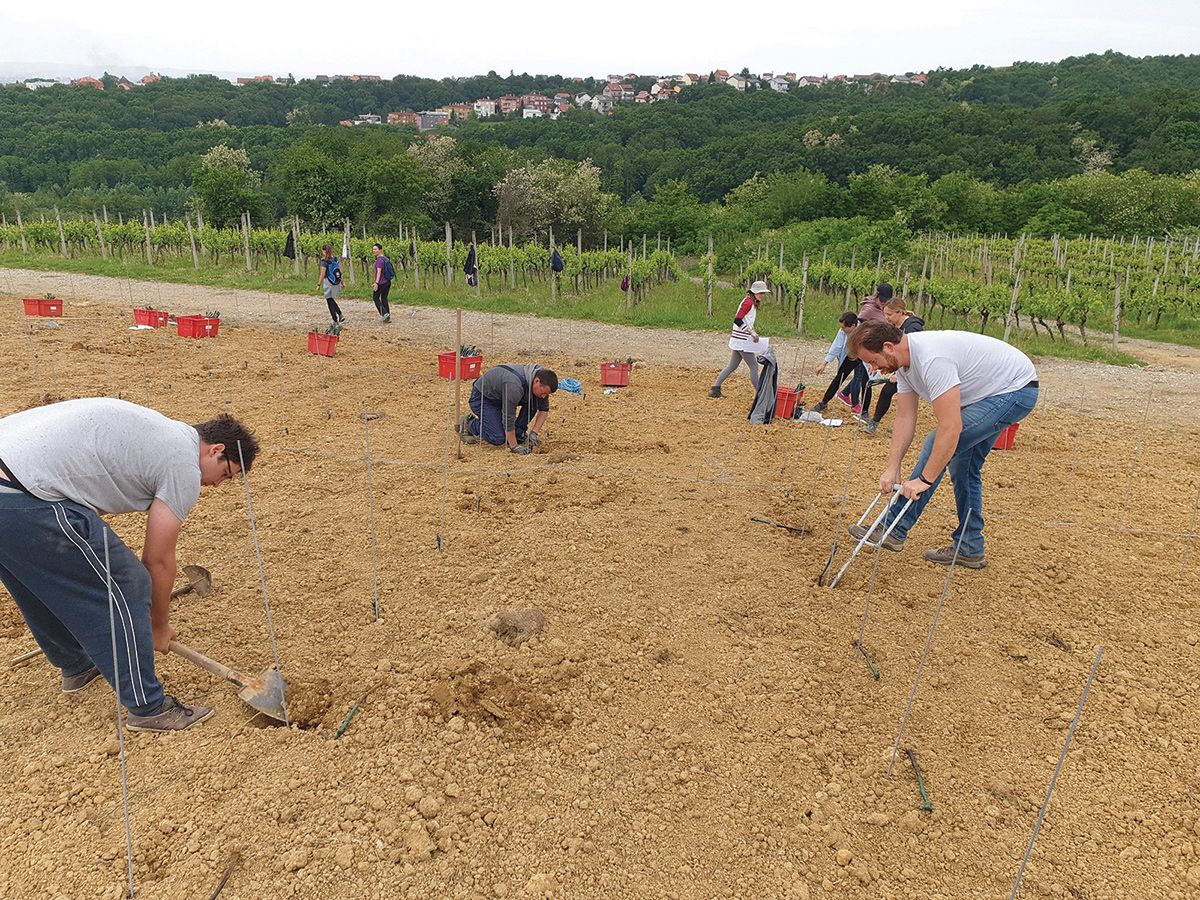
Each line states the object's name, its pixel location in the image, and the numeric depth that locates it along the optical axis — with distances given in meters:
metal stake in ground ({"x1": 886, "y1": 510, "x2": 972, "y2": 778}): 2.81
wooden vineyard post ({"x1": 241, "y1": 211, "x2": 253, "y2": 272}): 18.30
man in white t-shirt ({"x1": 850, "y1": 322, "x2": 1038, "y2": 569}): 3.72
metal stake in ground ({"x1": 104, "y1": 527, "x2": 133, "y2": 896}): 2.49
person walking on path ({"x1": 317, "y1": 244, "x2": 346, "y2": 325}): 11.08
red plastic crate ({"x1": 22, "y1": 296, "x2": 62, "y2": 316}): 10.55
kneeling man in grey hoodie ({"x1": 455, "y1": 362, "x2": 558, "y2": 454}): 5.84
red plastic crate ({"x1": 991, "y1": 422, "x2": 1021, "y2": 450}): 6.64
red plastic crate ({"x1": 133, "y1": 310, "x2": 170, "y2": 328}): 10.52
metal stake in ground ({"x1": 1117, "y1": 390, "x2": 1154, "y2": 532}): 5.17
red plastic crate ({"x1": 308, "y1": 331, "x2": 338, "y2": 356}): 9.34
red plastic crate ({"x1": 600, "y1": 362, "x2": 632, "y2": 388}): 8.46
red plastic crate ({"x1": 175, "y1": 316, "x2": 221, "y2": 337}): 9.90
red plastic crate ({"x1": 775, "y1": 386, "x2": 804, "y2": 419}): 7.27
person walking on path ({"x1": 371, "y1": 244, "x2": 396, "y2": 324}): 11.95
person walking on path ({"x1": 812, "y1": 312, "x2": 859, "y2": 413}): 7.58
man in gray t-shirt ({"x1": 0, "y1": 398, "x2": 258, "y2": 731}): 2.40
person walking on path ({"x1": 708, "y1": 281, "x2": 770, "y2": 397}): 7.53
